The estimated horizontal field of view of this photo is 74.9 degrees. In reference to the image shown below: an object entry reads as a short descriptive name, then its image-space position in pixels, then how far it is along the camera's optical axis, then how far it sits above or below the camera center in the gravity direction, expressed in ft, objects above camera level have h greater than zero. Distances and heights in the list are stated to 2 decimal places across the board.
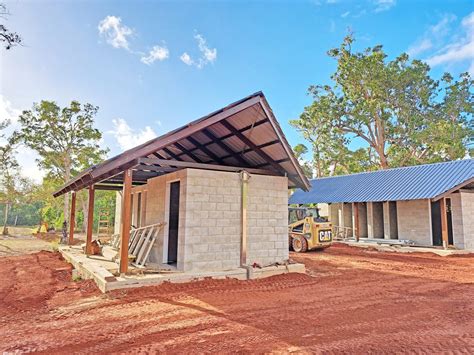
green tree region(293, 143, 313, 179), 118.19 +25.82
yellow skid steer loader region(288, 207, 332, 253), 46.93 -2.10
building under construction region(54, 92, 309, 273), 23.68 +2.30
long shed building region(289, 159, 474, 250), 47.57 +2.57
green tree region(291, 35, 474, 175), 84.43 +31.63
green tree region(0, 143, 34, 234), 76.43 +9.30
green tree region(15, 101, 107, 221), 73.97 +19.33
